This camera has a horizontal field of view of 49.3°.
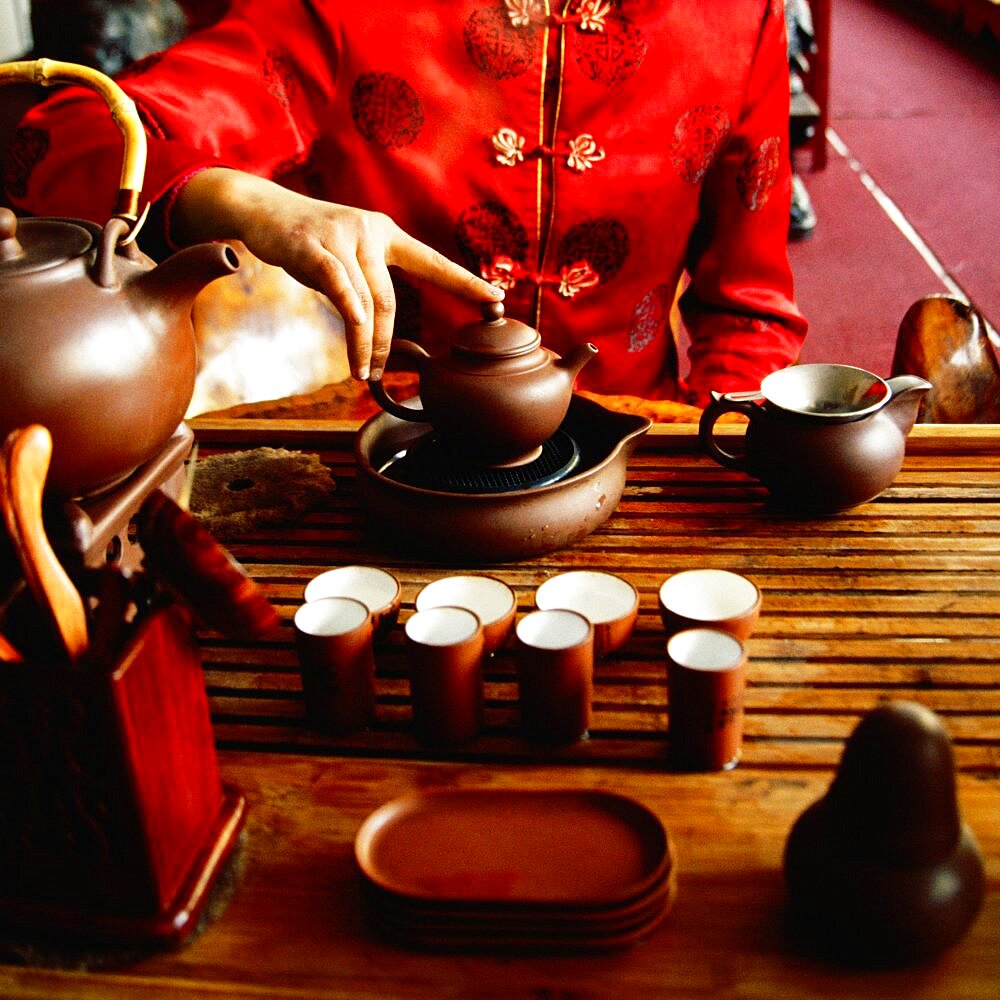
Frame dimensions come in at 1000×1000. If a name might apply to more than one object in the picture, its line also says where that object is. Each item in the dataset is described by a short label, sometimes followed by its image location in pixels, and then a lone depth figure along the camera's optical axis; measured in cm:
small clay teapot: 127
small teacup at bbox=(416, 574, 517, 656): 110
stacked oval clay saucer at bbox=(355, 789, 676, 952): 78
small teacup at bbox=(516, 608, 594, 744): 96
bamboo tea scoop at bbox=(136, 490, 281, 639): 76
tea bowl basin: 125
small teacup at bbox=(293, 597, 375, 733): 99
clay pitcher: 133
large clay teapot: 94
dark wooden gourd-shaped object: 71
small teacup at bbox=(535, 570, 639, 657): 110
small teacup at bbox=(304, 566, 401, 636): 115
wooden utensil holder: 75
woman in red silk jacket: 187
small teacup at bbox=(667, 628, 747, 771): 92
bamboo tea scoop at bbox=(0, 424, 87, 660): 72
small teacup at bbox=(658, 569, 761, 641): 106
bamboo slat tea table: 78
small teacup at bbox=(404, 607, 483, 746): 96
